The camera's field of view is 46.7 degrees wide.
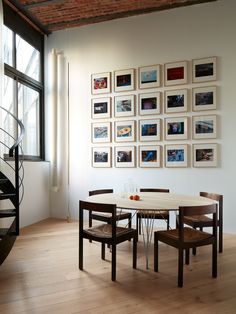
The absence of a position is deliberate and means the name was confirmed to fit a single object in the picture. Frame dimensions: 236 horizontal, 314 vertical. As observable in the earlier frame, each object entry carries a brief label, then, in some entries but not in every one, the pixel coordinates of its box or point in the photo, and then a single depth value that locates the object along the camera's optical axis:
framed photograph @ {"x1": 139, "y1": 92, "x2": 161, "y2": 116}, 4.69
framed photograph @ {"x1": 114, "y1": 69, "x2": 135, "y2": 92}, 4.86
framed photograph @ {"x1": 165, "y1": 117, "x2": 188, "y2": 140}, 4.53
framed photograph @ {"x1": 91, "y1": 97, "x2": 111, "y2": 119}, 5.02
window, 4.48
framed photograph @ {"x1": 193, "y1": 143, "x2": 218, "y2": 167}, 4.35
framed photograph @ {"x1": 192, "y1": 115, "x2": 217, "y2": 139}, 4.36
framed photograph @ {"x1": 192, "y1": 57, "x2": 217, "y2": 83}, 4.35
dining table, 2.68
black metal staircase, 2.95
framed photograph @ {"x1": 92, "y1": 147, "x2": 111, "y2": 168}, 5.02
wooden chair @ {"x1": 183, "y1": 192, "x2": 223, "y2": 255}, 3.17
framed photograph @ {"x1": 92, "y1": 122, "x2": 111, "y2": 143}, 5.03
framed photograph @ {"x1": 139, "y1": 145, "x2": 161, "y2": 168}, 4.69
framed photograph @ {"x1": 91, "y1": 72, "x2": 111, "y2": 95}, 5.02
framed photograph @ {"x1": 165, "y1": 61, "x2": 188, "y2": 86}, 4.52
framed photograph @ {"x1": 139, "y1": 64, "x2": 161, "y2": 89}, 4.69
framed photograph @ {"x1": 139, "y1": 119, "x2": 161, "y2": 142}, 4.70
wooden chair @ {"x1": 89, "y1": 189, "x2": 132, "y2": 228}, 3.48
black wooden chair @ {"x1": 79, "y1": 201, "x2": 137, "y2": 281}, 2.61
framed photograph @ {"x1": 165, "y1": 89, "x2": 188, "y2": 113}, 4.52
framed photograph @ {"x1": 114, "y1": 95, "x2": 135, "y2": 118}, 4.87
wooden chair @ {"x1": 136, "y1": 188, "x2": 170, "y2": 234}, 3.62
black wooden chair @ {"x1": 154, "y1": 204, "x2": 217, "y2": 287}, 2.50
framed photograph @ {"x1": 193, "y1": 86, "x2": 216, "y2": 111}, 4.35
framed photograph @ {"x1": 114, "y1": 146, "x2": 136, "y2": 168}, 4.86
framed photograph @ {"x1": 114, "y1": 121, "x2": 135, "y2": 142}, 4.88
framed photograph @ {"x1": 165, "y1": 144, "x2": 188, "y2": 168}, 4.52
